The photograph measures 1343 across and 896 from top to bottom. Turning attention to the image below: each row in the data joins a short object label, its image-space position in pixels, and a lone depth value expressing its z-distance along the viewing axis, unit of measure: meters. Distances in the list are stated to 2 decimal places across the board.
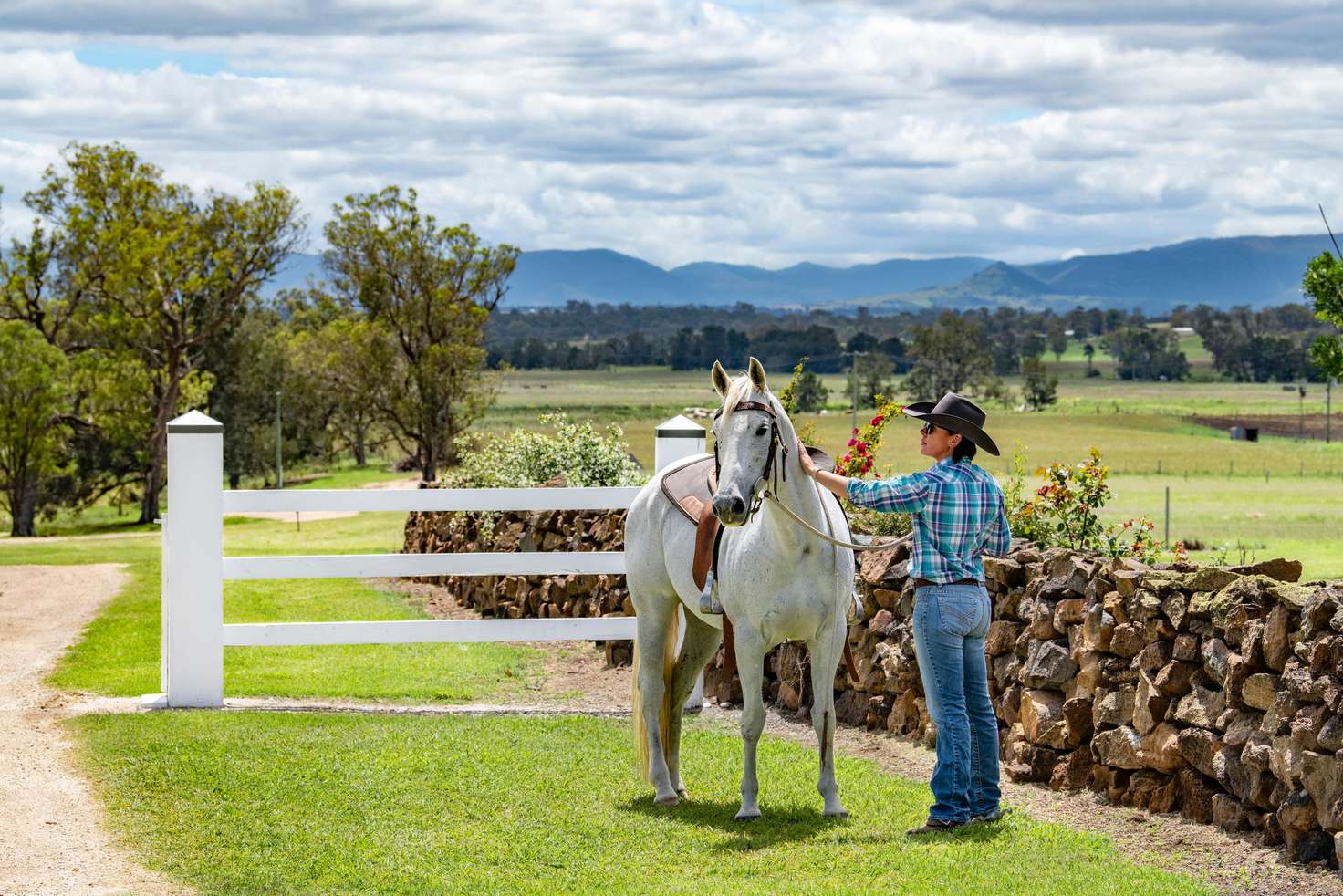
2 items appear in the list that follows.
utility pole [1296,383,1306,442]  104.89
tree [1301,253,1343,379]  36.81
